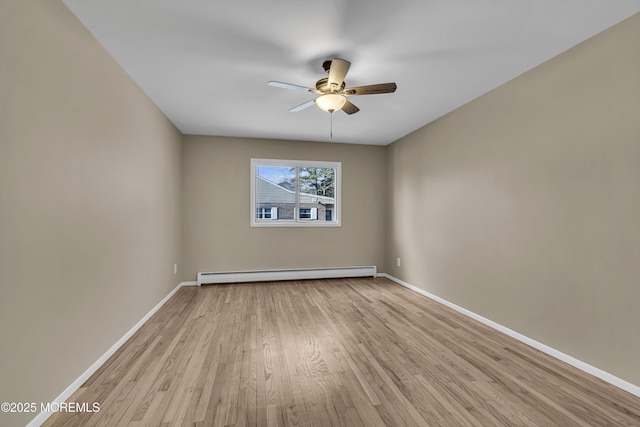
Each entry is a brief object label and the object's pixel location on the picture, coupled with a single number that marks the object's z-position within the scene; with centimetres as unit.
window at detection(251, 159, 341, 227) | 515
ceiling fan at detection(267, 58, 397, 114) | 232
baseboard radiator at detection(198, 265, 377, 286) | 482
